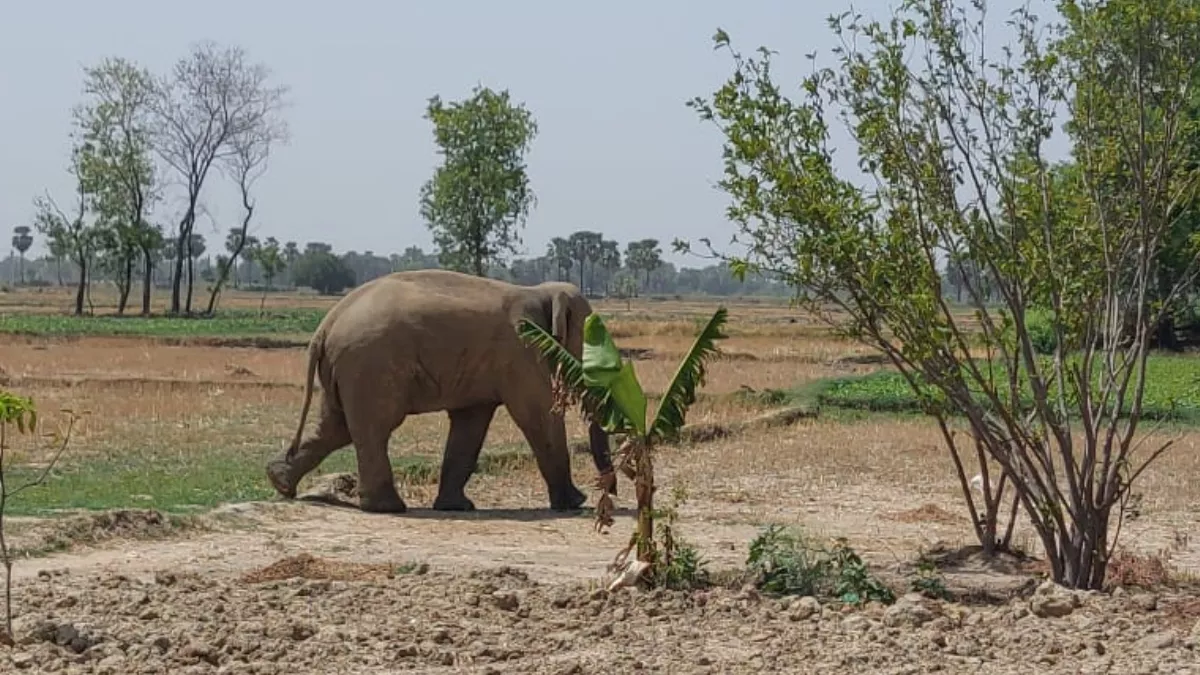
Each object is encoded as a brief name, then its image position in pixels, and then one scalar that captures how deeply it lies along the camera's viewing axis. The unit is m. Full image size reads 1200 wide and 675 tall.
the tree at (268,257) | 93.81
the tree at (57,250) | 83.06
